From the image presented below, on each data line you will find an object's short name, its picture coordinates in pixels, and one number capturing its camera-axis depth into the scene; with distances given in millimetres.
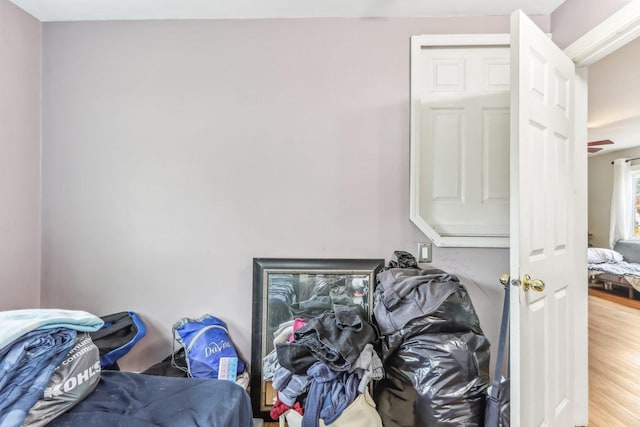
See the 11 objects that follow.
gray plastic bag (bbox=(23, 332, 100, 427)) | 873
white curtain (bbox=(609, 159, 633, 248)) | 5023
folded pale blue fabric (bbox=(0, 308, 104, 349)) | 884
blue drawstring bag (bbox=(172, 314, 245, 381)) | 1546
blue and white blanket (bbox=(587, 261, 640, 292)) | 3961
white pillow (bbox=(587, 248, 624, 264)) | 4766
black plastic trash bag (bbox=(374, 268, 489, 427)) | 1229
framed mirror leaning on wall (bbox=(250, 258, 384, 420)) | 1691
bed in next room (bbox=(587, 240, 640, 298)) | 4102
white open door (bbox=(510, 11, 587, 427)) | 1166
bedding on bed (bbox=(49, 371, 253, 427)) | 910
